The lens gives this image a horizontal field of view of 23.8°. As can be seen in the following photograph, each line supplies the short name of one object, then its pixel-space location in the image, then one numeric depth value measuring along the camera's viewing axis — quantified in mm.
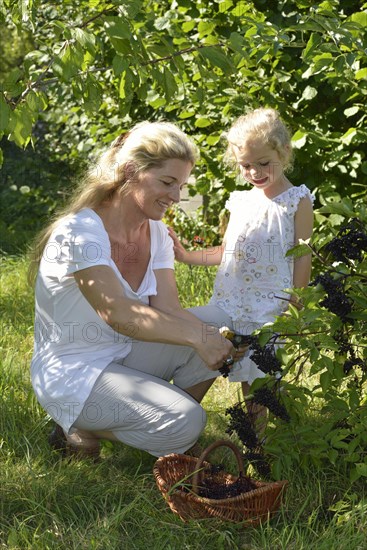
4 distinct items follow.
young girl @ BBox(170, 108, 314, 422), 3494
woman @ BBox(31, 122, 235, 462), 2969
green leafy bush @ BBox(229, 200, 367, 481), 2553
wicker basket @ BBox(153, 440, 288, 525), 2633
